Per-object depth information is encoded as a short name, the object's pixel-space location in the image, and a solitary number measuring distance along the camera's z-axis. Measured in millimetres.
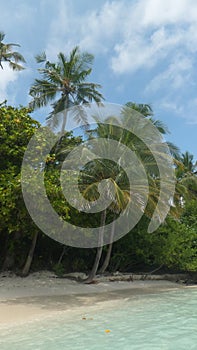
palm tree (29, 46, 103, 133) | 16062
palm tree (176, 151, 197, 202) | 13400
